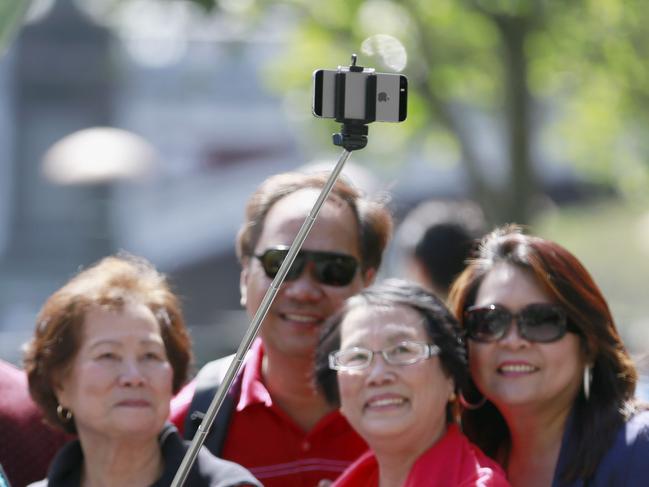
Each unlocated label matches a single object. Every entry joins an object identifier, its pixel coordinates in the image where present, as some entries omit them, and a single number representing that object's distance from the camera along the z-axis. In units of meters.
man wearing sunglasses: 8.58
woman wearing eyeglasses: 7.56
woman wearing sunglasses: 7.75
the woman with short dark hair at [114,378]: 7.87
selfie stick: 6.27
